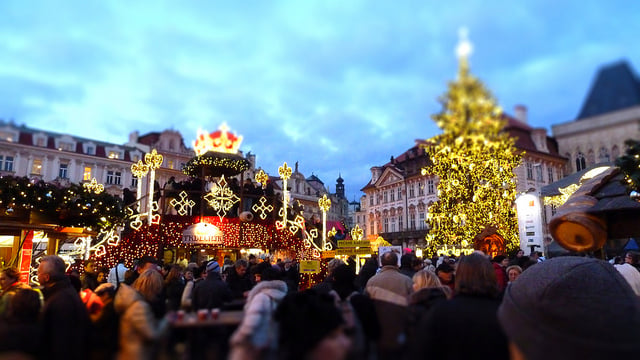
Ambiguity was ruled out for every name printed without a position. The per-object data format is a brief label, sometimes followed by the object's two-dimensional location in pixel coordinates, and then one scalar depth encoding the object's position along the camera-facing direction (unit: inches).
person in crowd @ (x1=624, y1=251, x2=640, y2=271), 407.2
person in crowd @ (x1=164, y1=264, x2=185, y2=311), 319.9
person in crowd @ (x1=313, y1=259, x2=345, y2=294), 272.7
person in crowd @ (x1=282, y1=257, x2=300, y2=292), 344.4
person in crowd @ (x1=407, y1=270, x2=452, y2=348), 177.6
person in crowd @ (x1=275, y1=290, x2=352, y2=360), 138.6
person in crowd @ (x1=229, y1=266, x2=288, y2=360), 133.6
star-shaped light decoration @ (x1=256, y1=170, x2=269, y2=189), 788.0
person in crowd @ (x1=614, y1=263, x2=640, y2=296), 285.3
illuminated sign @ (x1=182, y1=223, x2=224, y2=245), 630.5
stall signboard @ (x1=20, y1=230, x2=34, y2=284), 445.0
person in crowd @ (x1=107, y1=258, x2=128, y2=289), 397.7
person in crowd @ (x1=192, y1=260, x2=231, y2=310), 250.2
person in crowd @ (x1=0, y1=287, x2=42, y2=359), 149.6
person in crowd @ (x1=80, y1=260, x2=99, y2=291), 344.2
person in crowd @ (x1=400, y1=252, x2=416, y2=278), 314.5
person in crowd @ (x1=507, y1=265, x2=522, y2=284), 295.9
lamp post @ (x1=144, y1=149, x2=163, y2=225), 636.7
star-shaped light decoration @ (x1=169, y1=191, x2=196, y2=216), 708.7
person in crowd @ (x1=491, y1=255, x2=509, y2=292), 300.0
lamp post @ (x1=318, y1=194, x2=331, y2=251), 744.3
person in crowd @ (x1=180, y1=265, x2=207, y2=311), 236.1
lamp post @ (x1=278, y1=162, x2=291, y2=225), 741.5
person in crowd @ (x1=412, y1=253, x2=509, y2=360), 129.0
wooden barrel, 176.2
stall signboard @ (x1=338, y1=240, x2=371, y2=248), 480.4
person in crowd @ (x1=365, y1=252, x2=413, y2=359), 169.6
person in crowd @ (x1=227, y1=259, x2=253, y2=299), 337.4
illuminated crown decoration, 719.1
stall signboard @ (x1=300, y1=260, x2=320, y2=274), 464.8
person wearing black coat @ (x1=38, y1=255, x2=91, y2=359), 148.2
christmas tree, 490.6
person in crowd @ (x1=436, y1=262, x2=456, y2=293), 277.3
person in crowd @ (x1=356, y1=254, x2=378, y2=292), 342.6
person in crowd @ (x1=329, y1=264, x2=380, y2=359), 155.6
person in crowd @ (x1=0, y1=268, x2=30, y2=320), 244.8
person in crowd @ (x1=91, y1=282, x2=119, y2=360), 152.6
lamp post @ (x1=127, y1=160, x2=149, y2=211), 675.4
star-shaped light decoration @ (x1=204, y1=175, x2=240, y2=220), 723.4
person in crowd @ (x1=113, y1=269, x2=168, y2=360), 137.6
